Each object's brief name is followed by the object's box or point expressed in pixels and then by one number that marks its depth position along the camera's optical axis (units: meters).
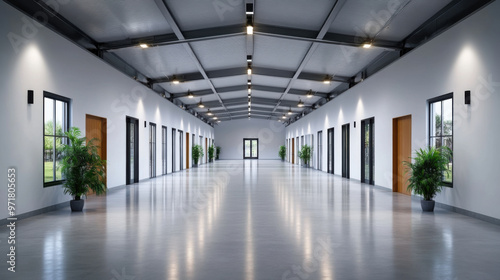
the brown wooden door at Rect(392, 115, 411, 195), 10.80
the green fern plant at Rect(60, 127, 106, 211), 7.78
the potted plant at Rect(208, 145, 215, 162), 35.78
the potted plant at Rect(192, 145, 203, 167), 27.39
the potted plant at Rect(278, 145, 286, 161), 40.52
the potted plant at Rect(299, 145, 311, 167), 26.69
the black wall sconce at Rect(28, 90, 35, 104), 7.19
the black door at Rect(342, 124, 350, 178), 17.09
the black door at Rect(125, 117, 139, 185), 13.49
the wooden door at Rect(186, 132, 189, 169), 25.48
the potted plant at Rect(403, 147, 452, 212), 7.76
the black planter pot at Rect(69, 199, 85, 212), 7.77
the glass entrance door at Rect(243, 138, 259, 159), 43.78
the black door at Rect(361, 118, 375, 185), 13.88
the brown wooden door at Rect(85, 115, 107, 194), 10.24
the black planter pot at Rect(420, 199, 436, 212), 7.76
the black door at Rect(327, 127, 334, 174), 20.16
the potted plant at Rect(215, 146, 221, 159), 42.54
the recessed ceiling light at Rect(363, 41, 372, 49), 10.47
